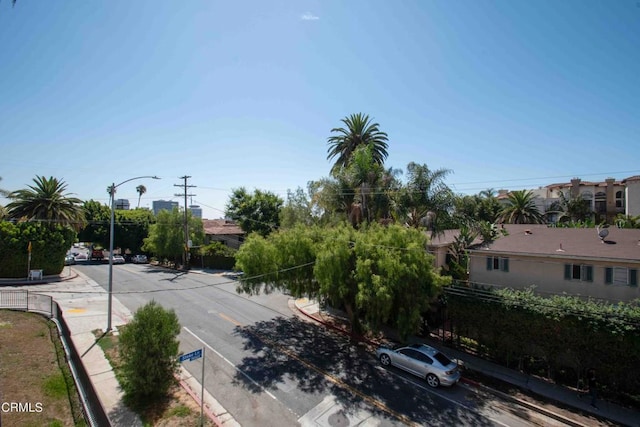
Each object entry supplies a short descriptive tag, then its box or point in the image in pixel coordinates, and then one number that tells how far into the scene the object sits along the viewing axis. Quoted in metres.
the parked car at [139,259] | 54.22
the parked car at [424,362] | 14.84
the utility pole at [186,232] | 44.84
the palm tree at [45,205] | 36.31
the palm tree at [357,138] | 35.97
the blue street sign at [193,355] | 11.11
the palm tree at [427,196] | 22.83
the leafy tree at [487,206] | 54.85
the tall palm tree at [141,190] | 116.62
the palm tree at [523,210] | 42.66
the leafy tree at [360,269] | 15.75
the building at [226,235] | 54.53
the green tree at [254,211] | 47.88
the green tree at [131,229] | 55.31
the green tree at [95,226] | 52.50
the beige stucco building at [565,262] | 16.95
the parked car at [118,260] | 51.87
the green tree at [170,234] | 46.00
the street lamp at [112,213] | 20.37
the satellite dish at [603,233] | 19.19
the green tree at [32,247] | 34.81
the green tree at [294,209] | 35.84
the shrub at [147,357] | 13.03
